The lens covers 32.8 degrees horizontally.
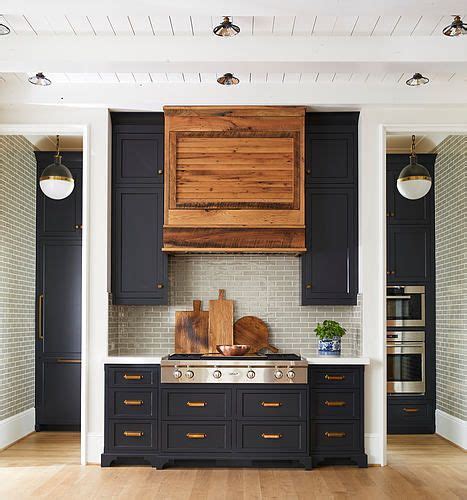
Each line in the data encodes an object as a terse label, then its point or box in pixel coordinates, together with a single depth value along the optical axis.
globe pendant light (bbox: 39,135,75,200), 6.54
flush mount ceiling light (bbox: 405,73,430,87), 5.81
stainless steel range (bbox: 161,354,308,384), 6.00
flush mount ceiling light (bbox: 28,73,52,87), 5.77
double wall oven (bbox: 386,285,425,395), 7.72
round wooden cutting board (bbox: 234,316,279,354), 6.66
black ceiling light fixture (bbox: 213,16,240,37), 4.73
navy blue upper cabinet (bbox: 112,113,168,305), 6.39
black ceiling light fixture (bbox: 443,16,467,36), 4.72
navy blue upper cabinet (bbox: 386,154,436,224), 7.79
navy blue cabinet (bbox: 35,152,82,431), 7.83
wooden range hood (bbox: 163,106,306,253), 6.27
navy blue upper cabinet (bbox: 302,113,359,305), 6.40
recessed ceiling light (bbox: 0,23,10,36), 4.83
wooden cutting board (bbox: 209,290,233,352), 6.57
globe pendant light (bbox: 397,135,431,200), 6.67
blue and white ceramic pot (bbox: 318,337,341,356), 6.32
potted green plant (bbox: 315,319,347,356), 6.33
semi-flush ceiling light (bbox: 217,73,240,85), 5.66
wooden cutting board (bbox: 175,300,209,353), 6.60
